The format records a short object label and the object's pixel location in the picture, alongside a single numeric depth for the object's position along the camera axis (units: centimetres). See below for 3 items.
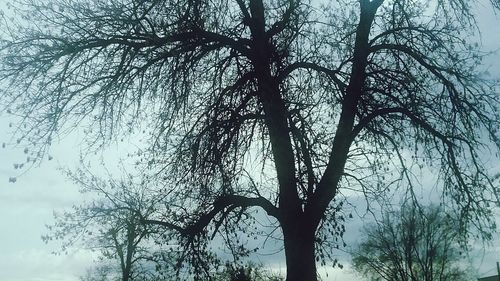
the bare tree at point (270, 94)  972
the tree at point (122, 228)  1147
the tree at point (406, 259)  3931
